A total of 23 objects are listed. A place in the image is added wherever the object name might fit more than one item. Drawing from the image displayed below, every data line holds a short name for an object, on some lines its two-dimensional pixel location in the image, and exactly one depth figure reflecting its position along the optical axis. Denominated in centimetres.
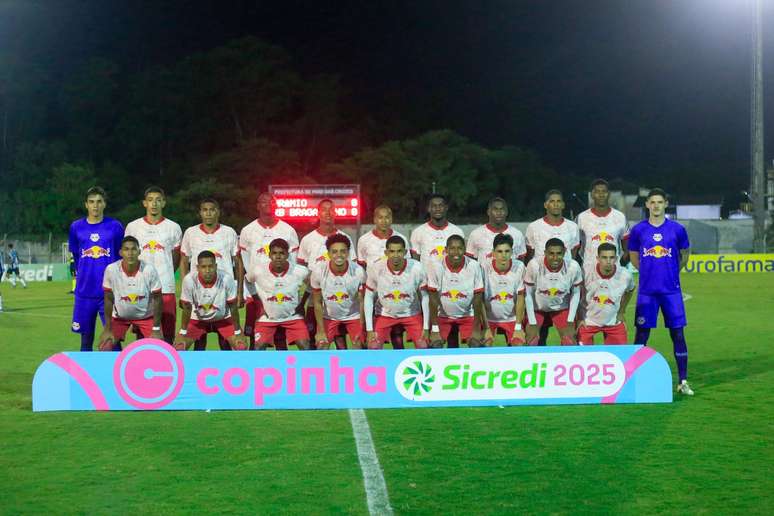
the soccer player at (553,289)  943
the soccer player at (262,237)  1060
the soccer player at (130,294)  897
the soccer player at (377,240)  1016
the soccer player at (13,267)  2942
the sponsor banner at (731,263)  3422
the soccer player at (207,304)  916
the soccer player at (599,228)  1002
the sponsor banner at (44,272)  3512
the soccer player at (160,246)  969
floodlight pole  3219
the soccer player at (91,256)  934
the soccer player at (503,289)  940
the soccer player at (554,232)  1003
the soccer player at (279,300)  933
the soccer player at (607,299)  934
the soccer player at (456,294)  924
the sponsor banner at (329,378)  771
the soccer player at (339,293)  947
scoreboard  3228
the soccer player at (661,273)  900
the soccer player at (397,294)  937
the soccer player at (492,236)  995
